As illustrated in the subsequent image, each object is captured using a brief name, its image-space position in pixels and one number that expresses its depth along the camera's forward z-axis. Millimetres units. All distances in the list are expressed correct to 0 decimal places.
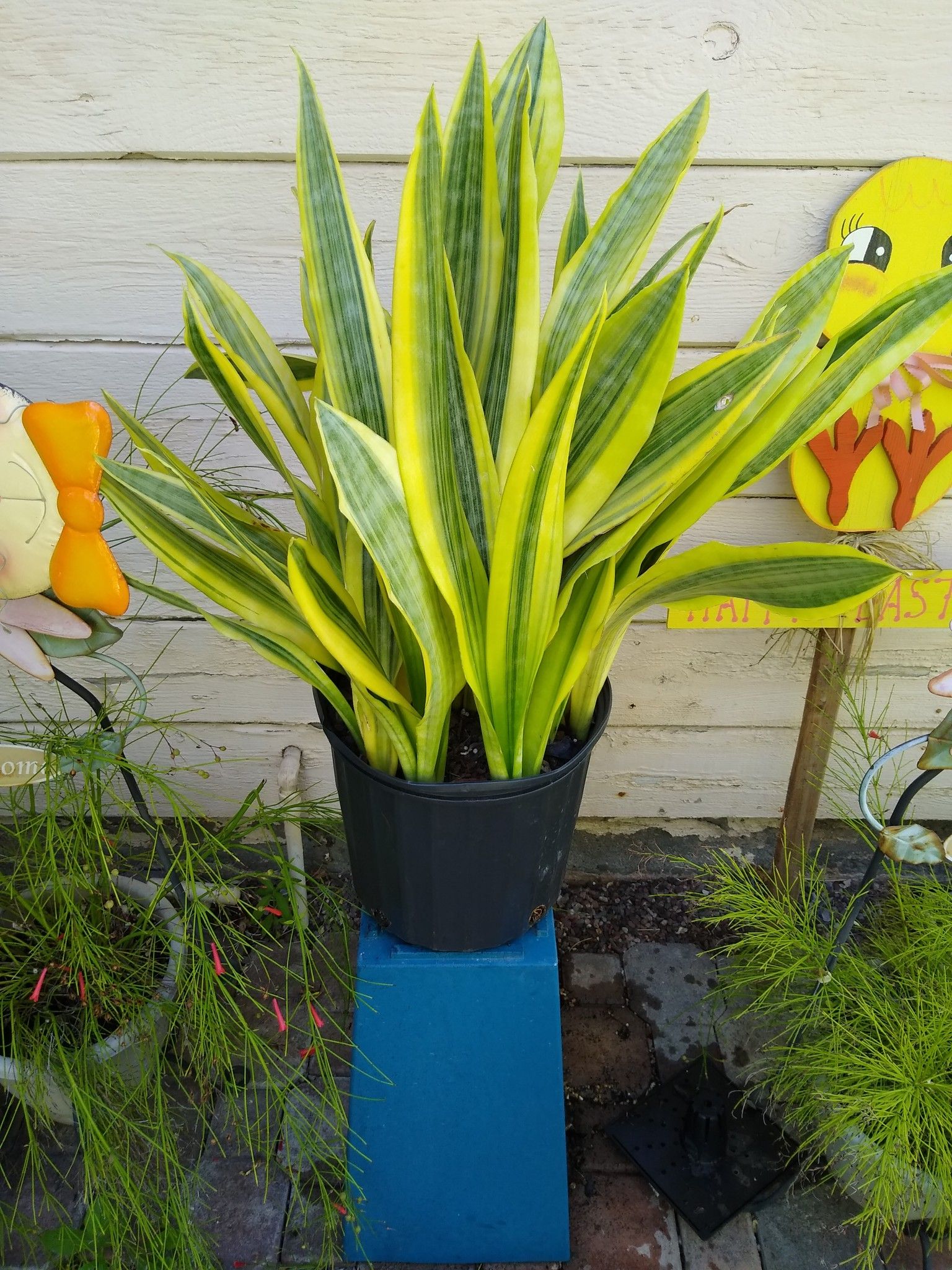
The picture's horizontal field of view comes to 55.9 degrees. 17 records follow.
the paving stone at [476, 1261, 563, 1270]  1068
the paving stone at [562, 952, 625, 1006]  1374
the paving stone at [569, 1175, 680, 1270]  1076
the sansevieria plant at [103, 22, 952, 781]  624
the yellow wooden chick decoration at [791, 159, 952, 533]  1087
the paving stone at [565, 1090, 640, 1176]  1161
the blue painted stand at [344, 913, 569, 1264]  922
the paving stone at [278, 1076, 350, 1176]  1075
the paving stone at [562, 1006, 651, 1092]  1260
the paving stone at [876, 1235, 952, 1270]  1076
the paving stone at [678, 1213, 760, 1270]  1073
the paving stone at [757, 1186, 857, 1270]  1078
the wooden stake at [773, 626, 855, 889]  1334
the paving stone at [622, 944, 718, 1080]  1303
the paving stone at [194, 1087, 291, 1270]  1082
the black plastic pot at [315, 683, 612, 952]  766
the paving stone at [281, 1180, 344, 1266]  1068
